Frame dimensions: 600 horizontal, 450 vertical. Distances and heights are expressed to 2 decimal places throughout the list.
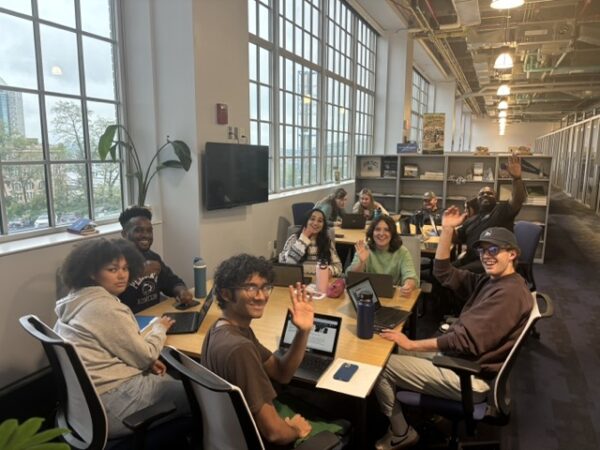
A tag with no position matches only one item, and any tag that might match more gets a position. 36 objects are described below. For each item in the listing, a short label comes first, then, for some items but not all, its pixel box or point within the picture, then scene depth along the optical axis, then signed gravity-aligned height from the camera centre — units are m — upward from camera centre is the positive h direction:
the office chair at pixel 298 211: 5.48 -0.70
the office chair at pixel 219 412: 1.23 -0.78
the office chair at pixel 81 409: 1.49 -0.93
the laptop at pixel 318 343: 1.78 -0.83
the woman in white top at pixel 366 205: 5.95 -0.66
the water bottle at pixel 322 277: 2.66 -0.74
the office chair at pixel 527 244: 3.80 -0.77
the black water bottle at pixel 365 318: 2.04 -0.76
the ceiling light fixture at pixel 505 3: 4.11 +1.47
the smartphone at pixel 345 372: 1.71 -0.86
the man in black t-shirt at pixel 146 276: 2.65 -0.79
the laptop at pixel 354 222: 4.98 -0.75
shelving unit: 6.57 -0.38
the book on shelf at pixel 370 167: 7.75 -0.19
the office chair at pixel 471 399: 1.84 -1.06
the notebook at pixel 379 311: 2.18 -0.83
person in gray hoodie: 1.69 -0.72
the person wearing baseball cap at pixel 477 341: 1.96 -0.84
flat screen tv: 3.72 -0.19
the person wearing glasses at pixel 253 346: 1.37 -0.63
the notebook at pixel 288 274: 2.76 -0.75
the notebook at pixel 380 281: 2.59 -0.74
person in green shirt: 2.93 -0.67
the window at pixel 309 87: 5.27 +1.02
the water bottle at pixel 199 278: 2.61 -0.75
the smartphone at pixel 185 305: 2.48 -0.86
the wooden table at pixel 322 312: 1.92 -0.86
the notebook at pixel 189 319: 2.14 -0.85
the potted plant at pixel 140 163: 3.50 -0.06
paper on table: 1.62 -0.86
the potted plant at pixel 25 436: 0.87 -0.57
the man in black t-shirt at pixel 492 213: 4.33 -0.55
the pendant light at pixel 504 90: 8.35 +1.32
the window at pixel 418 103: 11.55 +1.49
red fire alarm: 3.78 +0.36
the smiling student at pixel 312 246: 3.45 -0.72
